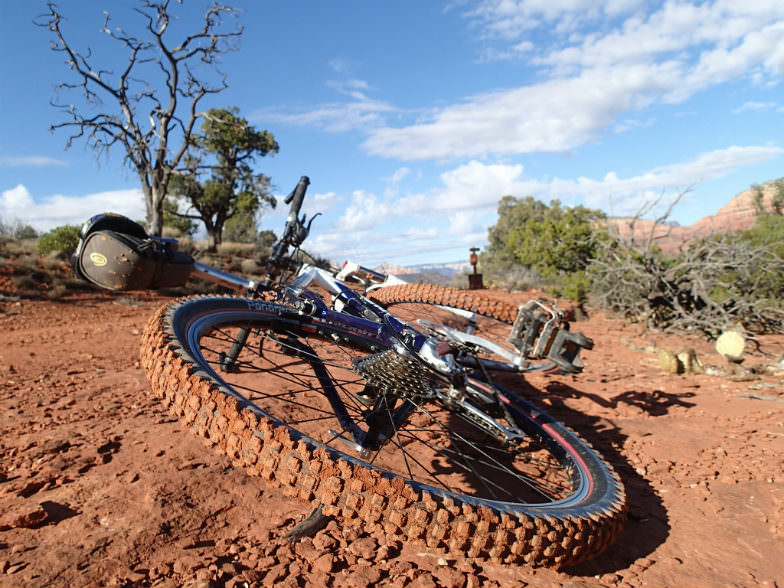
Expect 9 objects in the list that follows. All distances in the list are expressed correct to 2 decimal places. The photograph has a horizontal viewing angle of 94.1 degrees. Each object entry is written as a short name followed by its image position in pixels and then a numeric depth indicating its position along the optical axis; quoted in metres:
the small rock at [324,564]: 0.45
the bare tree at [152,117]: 12.60
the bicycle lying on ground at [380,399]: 0.39
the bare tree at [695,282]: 6.39
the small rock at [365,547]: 0.48
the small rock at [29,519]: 0.48
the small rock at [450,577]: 0.45
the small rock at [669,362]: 1.44
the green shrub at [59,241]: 11.86
